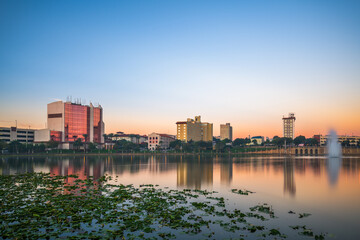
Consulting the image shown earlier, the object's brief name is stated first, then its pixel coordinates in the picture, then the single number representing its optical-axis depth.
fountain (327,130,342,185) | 148.10
